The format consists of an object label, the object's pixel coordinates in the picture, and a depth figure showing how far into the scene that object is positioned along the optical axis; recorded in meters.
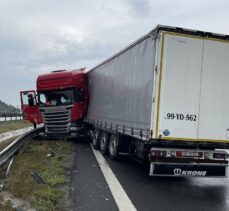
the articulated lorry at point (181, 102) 4.66
